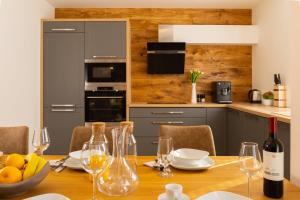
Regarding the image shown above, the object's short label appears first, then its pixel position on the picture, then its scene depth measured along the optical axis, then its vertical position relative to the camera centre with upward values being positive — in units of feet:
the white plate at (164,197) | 3.20 -1.16
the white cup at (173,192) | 3.07 -1.05
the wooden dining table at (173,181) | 3.53 -1.23
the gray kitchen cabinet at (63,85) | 12.60 +0.34
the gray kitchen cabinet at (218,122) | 12.46 -1.21
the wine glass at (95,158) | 3.34 -0.76
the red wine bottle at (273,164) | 3.28 -0.80
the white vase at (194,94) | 13.47 +0.00
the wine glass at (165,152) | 4.19 -0.85
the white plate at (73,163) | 4.56 -1.15
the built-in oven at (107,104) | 12.72 -0.47
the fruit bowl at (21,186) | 3.27 -1.08
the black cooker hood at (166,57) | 13.19 +1.70
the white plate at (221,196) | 3.32 -1.19
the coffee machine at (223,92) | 13.09 +0.10
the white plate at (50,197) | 3.26 -1.18
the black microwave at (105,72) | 12.76 +0.95
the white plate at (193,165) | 4.54 -1.14
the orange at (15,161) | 3.76 -0.90
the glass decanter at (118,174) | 3.54 -1.04
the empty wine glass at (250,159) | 3.32 -0.77
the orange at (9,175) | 3.43 -0.99
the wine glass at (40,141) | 4.90 -0.82
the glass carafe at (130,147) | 3.74 -0.73
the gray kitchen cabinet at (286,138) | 6.93 -1.10
